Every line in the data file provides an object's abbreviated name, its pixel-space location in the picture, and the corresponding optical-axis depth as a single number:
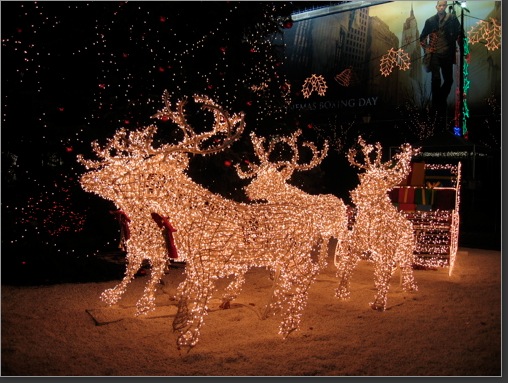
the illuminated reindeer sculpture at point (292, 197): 7.25
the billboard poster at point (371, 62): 20.66
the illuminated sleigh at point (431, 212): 7.93
